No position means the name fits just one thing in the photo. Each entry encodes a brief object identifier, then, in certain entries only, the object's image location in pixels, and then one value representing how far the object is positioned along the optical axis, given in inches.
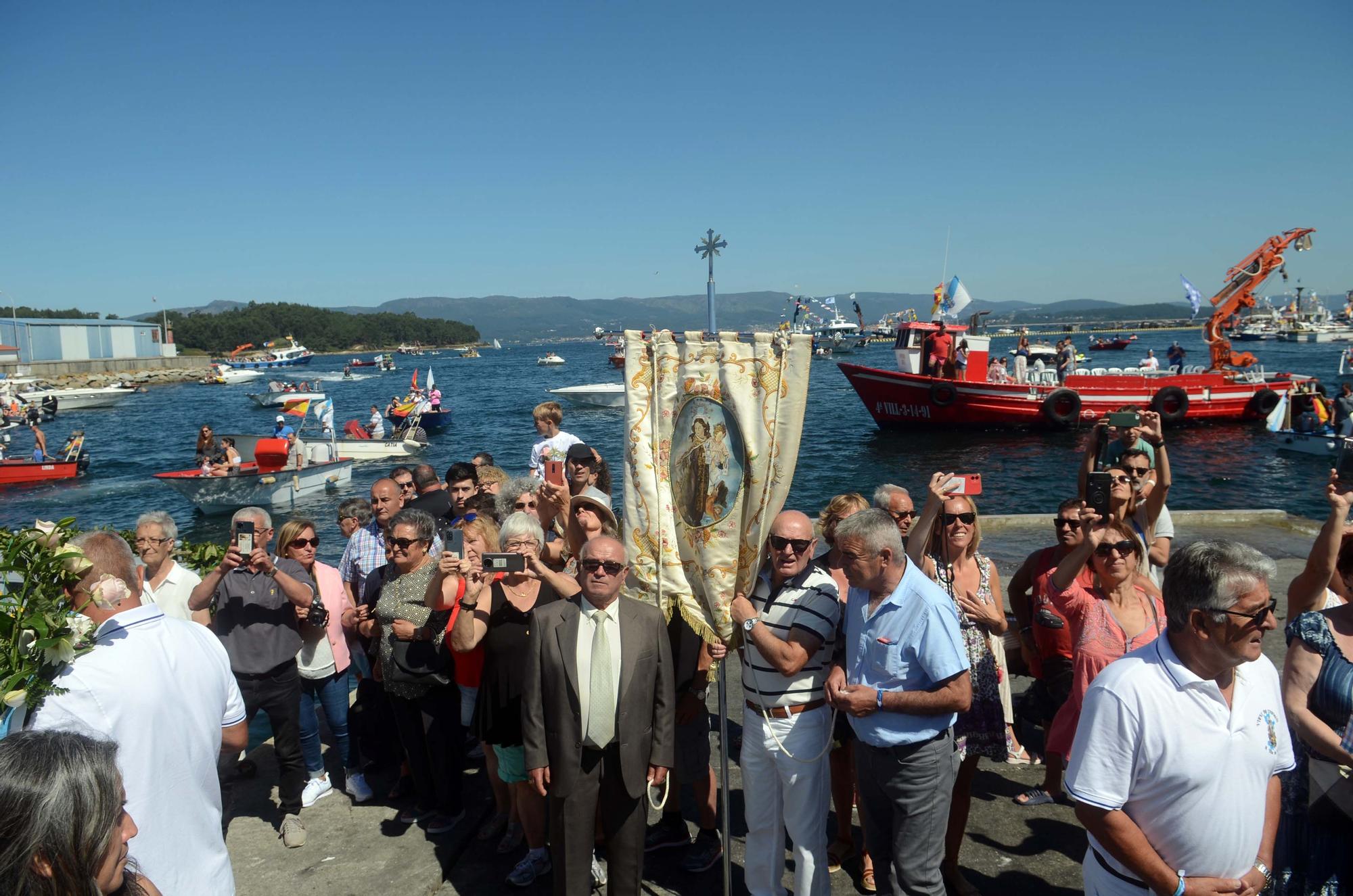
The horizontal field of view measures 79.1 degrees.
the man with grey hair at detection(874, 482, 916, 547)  176.7
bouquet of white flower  88.3
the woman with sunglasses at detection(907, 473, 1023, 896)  142.6
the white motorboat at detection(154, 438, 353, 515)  770.8
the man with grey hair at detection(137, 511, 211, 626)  161.8
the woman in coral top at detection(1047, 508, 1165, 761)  135.1
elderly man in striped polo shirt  129.5
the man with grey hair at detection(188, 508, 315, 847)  163.2
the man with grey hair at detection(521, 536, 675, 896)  128.4
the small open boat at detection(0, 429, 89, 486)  1005.8
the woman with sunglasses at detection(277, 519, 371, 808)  174.4
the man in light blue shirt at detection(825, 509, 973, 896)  118.0
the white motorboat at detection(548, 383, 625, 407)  1829.5
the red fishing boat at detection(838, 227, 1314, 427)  1128.2
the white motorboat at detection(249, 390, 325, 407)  2228.8
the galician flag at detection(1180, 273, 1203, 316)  1231.5
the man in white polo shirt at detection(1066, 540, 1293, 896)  86.2
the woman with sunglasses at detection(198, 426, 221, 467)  775.7
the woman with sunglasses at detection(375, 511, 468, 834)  162.0
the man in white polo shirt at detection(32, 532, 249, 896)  94.6
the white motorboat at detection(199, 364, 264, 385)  3164.4
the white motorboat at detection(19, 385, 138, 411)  2213.3
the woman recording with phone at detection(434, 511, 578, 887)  148.7
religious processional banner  124.6
